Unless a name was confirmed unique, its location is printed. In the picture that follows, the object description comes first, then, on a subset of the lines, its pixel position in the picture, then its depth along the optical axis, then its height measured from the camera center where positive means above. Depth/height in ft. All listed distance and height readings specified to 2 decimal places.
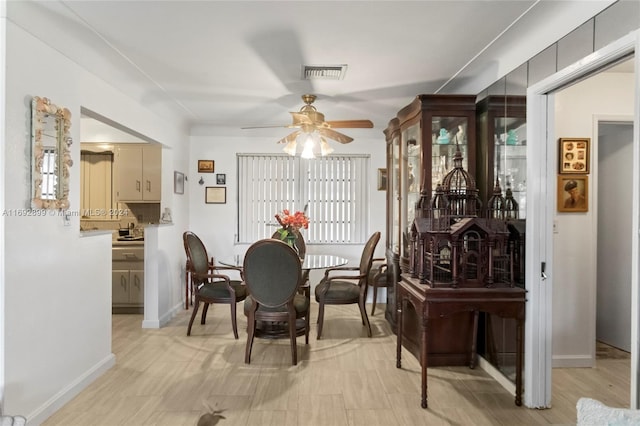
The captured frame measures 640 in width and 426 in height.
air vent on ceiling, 9.62 +3.74
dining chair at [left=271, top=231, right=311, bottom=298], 12.00 -2.21
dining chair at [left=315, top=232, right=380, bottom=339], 12.00 -2.78
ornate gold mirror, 7.04 +1.12
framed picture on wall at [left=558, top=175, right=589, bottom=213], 10.02 +0.51
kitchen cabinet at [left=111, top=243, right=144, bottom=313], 14.74 -2.74
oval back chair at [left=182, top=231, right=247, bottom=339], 11.89 -2.65
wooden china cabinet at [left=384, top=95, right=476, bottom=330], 9.89 +1.84
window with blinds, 17.40 +0.70
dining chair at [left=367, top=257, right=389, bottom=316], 13.75 -2.70
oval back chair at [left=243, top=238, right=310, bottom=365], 9.52 -2.03
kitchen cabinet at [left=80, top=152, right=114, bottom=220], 15.75 +1.16
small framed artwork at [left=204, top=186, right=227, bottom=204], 17.04 +0.61
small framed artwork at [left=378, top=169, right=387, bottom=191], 17.07 +1.44
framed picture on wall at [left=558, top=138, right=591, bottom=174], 9.99 +1.53
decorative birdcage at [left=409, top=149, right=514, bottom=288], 7.80 -0.69
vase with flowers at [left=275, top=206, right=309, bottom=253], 11.70 -0.55
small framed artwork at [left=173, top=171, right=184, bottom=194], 14.90 +1.08
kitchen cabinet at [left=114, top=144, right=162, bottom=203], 15.17 +1.50
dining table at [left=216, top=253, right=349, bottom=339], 11.27 -2.79
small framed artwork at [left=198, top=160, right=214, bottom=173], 17.04 +1.97
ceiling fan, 10.80 +2.49
